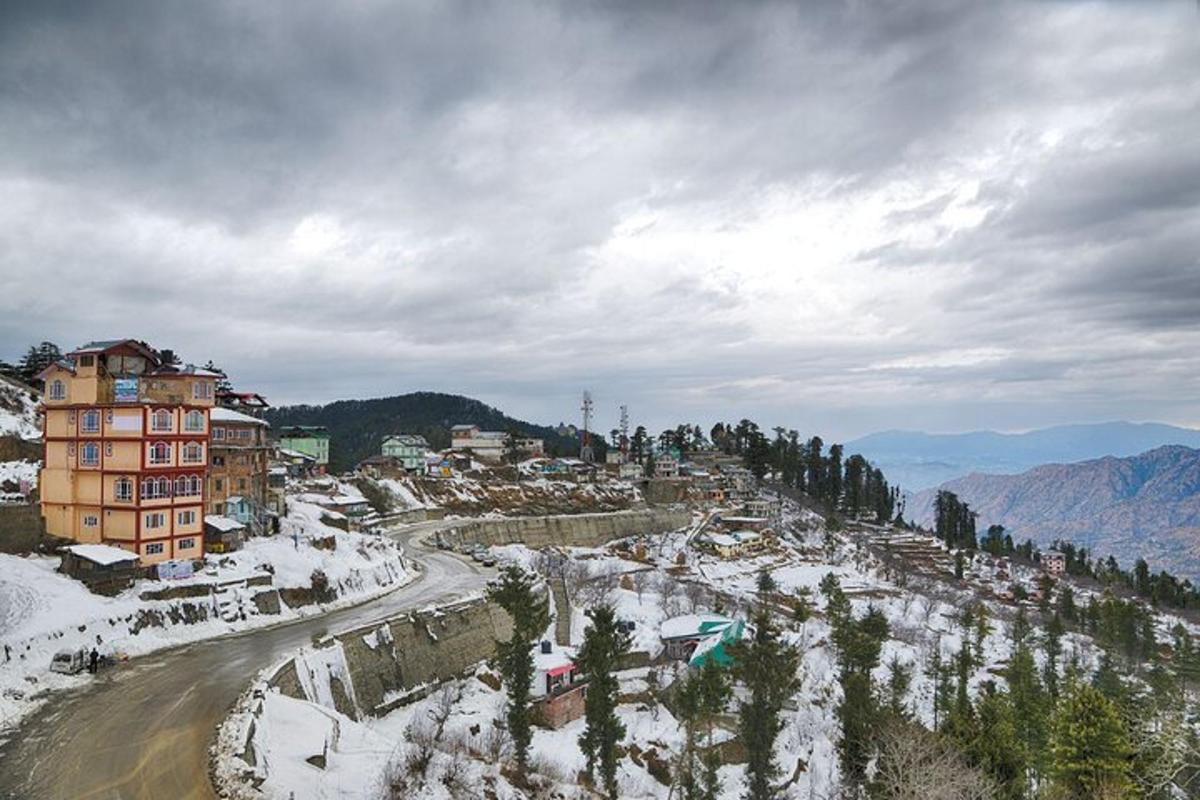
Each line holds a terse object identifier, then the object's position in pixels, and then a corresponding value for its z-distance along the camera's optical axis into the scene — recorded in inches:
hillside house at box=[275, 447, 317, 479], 3333.2
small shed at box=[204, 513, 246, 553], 1779.0
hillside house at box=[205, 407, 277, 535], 2012.8
